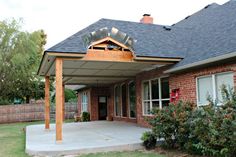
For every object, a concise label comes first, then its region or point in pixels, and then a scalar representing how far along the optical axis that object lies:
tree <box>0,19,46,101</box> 26.38
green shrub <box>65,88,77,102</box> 38.81
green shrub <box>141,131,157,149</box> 8.86
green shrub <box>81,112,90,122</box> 23.73
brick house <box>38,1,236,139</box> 9.84
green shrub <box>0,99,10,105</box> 30.47
